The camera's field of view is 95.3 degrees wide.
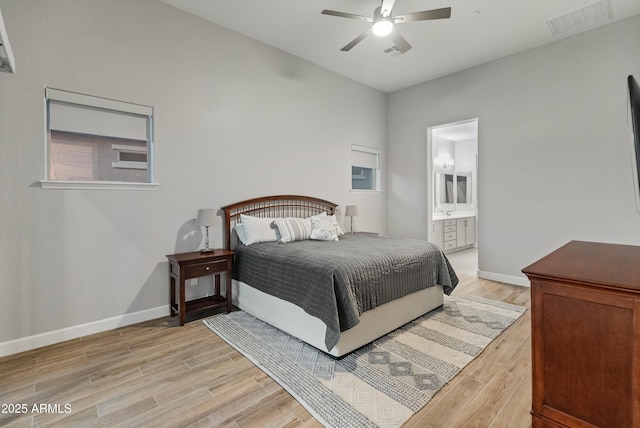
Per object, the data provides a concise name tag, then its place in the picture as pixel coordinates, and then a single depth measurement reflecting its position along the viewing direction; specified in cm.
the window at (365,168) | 536
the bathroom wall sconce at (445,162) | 764
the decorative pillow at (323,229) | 370
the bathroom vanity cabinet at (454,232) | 602
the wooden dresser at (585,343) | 114
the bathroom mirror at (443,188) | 742
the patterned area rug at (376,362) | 174
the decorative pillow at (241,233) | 345
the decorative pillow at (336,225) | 410
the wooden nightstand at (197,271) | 282
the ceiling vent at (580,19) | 317
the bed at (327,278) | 225
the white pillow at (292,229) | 353
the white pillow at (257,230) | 341
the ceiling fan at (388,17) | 257
